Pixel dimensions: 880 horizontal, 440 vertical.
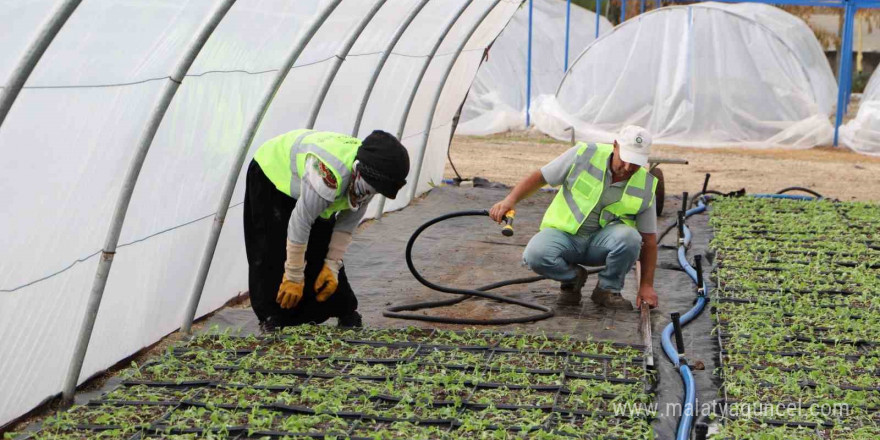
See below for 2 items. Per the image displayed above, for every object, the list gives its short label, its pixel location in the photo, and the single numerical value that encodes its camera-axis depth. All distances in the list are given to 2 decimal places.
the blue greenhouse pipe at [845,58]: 14.81
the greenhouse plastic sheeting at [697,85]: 15.62
